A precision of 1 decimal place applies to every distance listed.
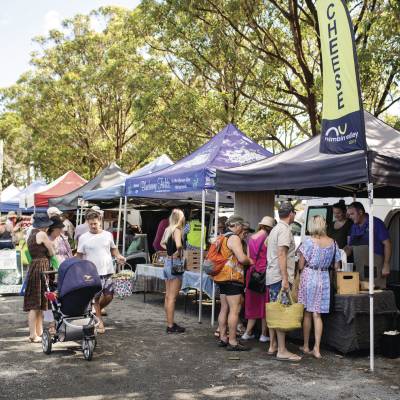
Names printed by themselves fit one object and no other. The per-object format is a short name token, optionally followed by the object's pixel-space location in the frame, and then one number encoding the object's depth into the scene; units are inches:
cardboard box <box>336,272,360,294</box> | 275.4
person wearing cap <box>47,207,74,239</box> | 340.3
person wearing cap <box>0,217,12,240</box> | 575.5
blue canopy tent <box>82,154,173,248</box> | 540.4
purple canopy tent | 369.1
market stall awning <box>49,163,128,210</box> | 665.0
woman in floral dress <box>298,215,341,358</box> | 270.2
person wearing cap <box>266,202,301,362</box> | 269.4
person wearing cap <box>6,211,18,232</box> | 655.3
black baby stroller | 261.6
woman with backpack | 277.1
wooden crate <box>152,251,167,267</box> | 446.9
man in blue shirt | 312.7
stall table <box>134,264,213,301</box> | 373.7
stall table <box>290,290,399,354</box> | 272.1
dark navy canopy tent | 255.9
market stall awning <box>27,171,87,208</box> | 799.7
